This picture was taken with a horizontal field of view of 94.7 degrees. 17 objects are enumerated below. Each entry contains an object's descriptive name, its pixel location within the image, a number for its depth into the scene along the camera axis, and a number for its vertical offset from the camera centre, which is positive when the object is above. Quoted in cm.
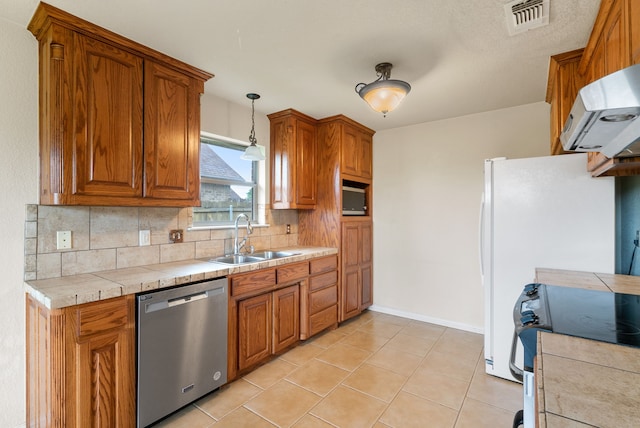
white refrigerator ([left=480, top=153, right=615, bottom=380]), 204 -10
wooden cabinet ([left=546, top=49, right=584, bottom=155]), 202 +92
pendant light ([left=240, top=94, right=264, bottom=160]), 269 +57
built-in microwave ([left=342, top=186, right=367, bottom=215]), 353 +17
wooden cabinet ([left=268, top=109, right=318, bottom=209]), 325 +63
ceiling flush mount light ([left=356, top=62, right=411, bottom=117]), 203 +87
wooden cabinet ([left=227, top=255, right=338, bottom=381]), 226 -84
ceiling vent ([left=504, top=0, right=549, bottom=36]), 154 +110
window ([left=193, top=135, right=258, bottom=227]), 281 +32
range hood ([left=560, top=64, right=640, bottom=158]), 79 +30
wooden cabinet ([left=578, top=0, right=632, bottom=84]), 121 +85
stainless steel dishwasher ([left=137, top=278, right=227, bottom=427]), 170 -83
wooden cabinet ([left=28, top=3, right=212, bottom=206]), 164 +61
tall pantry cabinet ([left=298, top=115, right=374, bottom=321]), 340 -1
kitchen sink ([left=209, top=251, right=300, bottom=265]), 270 -41
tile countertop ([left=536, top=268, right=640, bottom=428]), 61 -42
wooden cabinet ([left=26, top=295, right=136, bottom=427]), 142 -77
